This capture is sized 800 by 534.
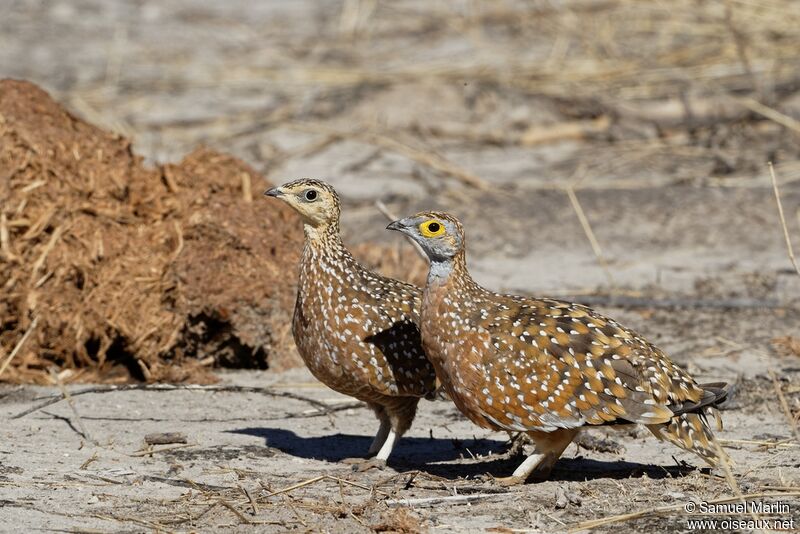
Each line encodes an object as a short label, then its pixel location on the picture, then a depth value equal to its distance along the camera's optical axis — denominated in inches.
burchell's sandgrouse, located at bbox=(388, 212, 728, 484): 441.1
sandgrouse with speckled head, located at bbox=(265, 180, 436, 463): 482.9
